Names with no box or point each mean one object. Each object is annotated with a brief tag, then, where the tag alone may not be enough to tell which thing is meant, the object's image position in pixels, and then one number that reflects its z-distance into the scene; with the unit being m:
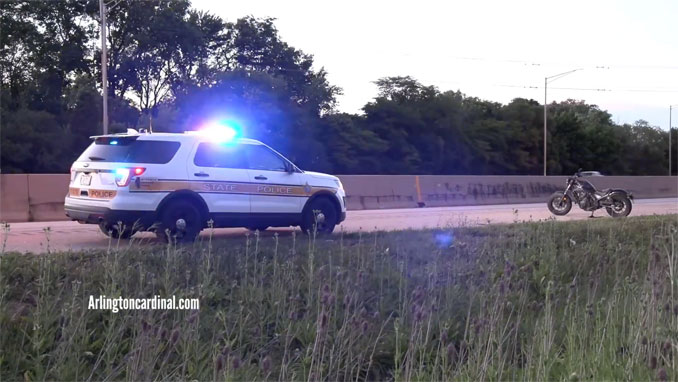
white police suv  11.05
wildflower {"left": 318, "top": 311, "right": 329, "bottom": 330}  4.74
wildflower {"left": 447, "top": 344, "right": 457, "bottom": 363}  4.58
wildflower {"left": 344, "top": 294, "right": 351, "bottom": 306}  5.94
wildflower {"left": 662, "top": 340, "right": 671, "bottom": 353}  4.57
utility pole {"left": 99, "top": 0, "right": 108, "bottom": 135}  32.85
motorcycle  20.91
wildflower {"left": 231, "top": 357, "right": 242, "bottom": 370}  4.17
